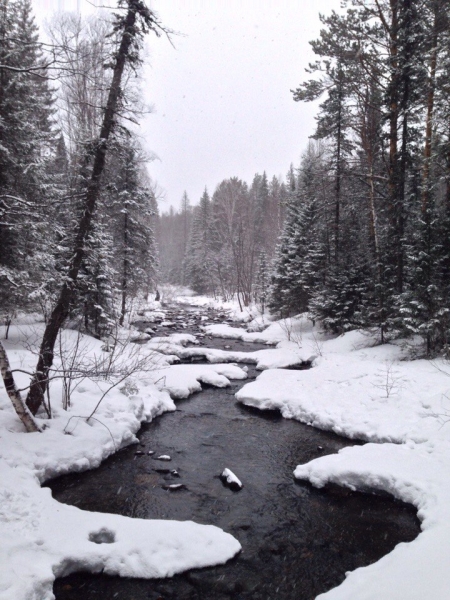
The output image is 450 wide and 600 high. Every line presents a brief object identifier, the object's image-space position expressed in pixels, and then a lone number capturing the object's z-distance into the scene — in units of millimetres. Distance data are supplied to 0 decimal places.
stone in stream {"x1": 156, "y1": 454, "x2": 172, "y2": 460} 7431
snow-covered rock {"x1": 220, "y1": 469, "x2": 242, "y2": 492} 6414
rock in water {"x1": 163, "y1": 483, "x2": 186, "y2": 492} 6305
